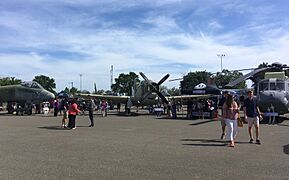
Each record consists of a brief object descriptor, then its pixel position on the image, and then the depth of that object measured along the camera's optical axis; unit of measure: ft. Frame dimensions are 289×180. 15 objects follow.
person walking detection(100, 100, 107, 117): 62.07
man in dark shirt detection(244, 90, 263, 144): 23.97
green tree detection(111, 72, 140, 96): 225.11
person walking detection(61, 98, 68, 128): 37.02
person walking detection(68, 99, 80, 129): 35.09
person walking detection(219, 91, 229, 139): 24.92
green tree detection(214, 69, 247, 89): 205.82
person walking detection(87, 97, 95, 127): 38.08
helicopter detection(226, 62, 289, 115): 42.05
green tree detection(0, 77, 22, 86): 175.36
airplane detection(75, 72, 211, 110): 67.28
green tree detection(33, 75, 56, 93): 231.91
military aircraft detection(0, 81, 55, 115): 68.44
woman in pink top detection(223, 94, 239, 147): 23.37
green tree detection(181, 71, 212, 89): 224.41
